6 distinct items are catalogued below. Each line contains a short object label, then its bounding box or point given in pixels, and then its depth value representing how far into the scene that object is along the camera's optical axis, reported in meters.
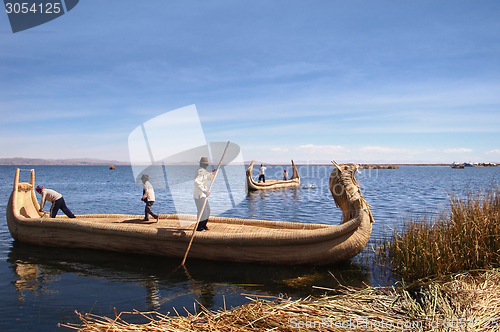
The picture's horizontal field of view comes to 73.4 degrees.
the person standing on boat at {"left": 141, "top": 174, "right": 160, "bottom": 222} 9.13
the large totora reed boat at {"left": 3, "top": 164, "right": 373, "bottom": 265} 6.75
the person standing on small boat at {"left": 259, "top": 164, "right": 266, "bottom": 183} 31.28
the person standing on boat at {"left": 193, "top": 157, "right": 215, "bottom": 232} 7.61
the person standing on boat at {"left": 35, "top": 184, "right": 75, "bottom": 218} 9.59
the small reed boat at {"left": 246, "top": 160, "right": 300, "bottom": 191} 27.02
